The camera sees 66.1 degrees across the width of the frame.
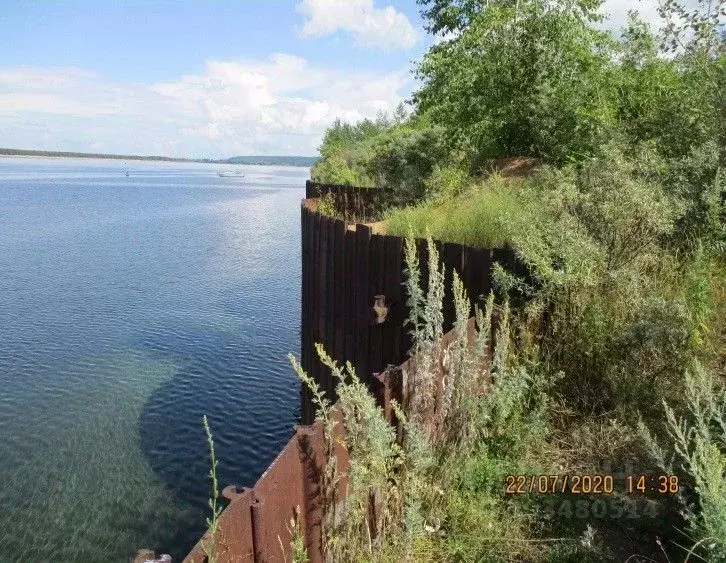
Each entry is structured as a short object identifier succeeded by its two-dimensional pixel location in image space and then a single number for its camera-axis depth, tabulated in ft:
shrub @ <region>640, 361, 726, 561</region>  8.18
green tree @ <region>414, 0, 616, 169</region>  41.24
